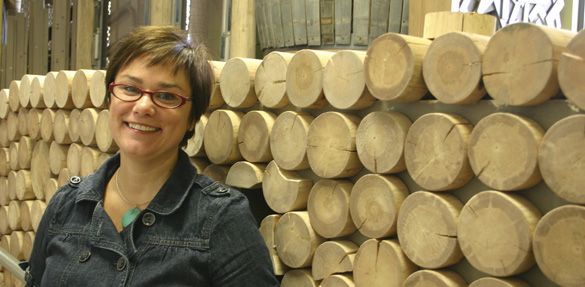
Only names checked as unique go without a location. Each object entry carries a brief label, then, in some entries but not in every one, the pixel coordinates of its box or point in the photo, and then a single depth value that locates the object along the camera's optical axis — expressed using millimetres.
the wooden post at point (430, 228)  1789
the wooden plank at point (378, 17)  3203
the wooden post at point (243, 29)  4172
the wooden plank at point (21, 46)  7801
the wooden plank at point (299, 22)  3275
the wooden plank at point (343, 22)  3182
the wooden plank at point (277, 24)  3443
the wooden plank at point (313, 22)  3223
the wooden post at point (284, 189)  2357
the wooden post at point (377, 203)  1969
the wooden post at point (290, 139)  2312
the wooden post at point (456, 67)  1723
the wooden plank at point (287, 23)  3354
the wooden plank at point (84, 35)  5809
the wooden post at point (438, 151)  1762
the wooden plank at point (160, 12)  5035
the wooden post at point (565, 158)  1468
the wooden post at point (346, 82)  2064
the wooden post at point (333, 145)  2119
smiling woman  1872
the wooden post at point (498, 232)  1602
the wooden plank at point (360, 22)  3168
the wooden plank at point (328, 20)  3205
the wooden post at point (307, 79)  2230
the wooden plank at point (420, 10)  3010
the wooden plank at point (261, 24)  3639
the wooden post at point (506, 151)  1584
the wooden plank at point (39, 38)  7277
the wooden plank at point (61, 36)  6664
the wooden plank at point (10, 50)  8039
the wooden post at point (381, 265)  1936
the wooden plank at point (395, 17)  3281
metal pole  2835
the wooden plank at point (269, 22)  3523
